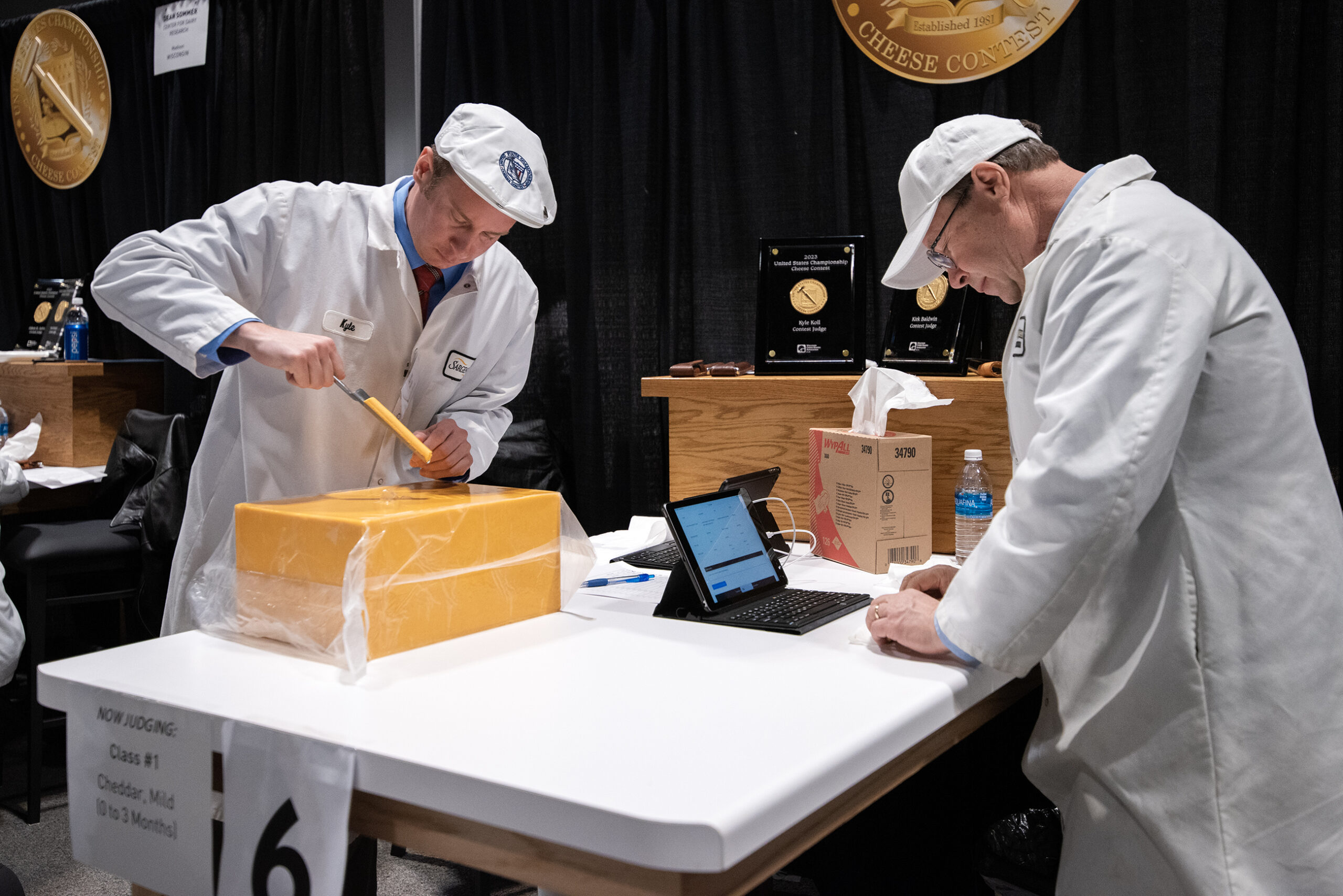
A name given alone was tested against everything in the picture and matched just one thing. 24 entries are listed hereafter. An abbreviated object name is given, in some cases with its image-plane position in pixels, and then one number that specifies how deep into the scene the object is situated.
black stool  2.68
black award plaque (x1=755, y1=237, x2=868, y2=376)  2.21
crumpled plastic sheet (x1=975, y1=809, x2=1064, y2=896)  1.33
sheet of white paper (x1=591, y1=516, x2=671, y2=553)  2.13
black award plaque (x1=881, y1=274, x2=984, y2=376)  2.11
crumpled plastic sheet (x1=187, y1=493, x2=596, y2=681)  1.14
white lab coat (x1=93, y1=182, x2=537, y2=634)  1.78
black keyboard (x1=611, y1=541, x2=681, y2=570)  1.88
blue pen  1.72
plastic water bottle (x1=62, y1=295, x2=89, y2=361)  3.86
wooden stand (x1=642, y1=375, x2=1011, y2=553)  1.95
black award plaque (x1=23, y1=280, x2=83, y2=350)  4.05
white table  0.77
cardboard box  1.81
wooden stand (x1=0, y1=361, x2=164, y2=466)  3.73
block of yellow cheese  1.18
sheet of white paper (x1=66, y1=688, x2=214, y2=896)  0.95
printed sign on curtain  4.03
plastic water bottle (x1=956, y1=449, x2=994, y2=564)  1.83
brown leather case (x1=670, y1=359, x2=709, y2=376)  2.27
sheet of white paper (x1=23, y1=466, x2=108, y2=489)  3.35
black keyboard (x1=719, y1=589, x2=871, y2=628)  1.40
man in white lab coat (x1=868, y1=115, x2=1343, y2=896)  1.06
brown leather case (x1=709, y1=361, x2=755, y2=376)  2.23
